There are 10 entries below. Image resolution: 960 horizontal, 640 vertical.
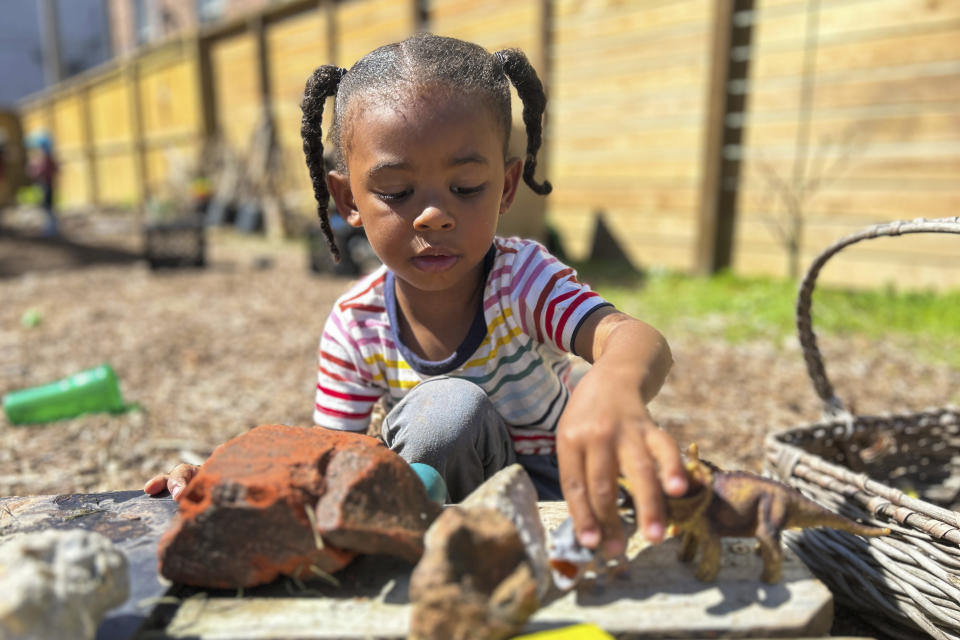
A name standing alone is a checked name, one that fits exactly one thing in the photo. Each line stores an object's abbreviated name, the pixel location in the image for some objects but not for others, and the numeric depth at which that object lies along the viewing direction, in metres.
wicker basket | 0.59
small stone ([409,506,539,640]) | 0.44
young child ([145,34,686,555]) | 0.47
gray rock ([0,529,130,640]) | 0.42
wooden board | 0.47
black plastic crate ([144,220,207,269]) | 2.73
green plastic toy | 1.20
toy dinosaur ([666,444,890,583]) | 0.48
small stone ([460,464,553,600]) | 0.48
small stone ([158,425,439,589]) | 0.49
